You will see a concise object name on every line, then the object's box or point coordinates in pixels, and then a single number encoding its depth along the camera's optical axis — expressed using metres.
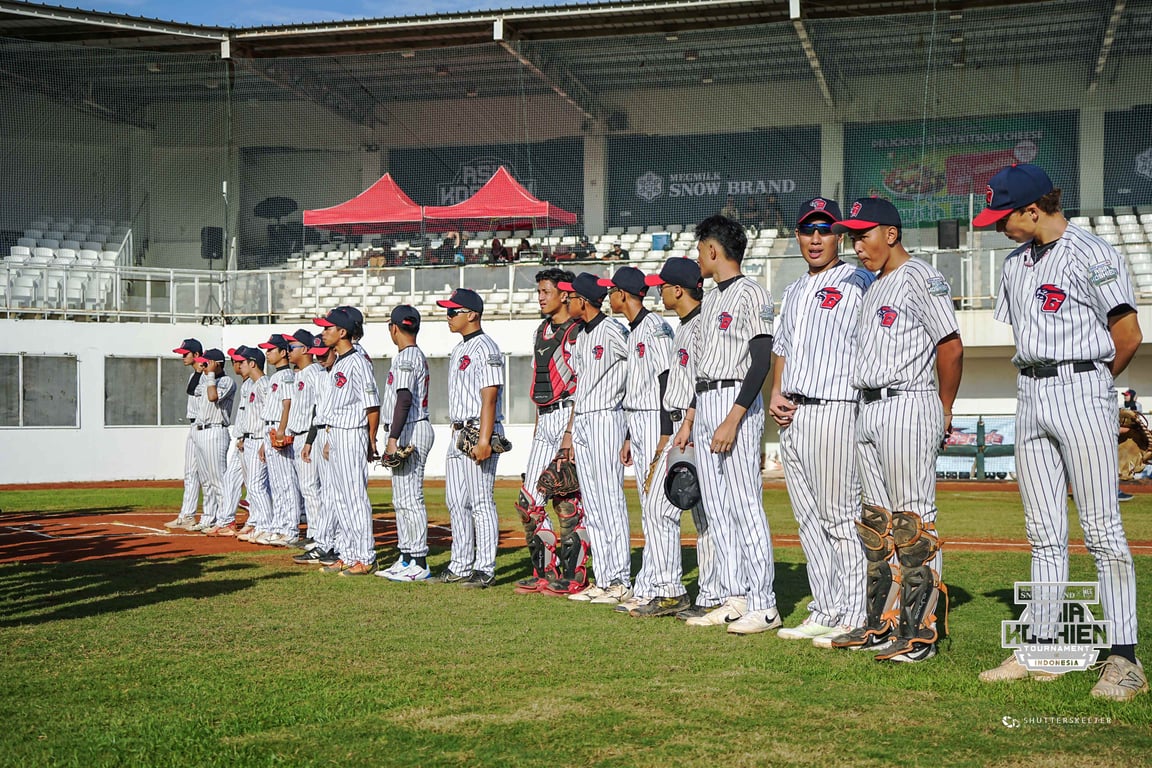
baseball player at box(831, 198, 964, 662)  5.93
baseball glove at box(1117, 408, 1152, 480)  7.53
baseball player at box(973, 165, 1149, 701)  5.19
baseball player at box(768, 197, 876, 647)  6.40
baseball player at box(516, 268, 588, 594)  8.82
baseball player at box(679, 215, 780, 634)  6.97
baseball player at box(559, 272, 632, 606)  8.42
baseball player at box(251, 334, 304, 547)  13.05
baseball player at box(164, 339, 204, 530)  14.47
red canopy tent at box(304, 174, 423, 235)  27.78
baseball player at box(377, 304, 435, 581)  9.42
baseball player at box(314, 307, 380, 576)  10.07
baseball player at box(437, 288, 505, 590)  9.19
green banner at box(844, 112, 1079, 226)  26.89
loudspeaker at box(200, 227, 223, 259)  28.28
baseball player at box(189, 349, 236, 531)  14.45
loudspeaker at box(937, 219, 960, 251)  22.91
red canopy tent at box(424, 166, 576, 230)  27.33
